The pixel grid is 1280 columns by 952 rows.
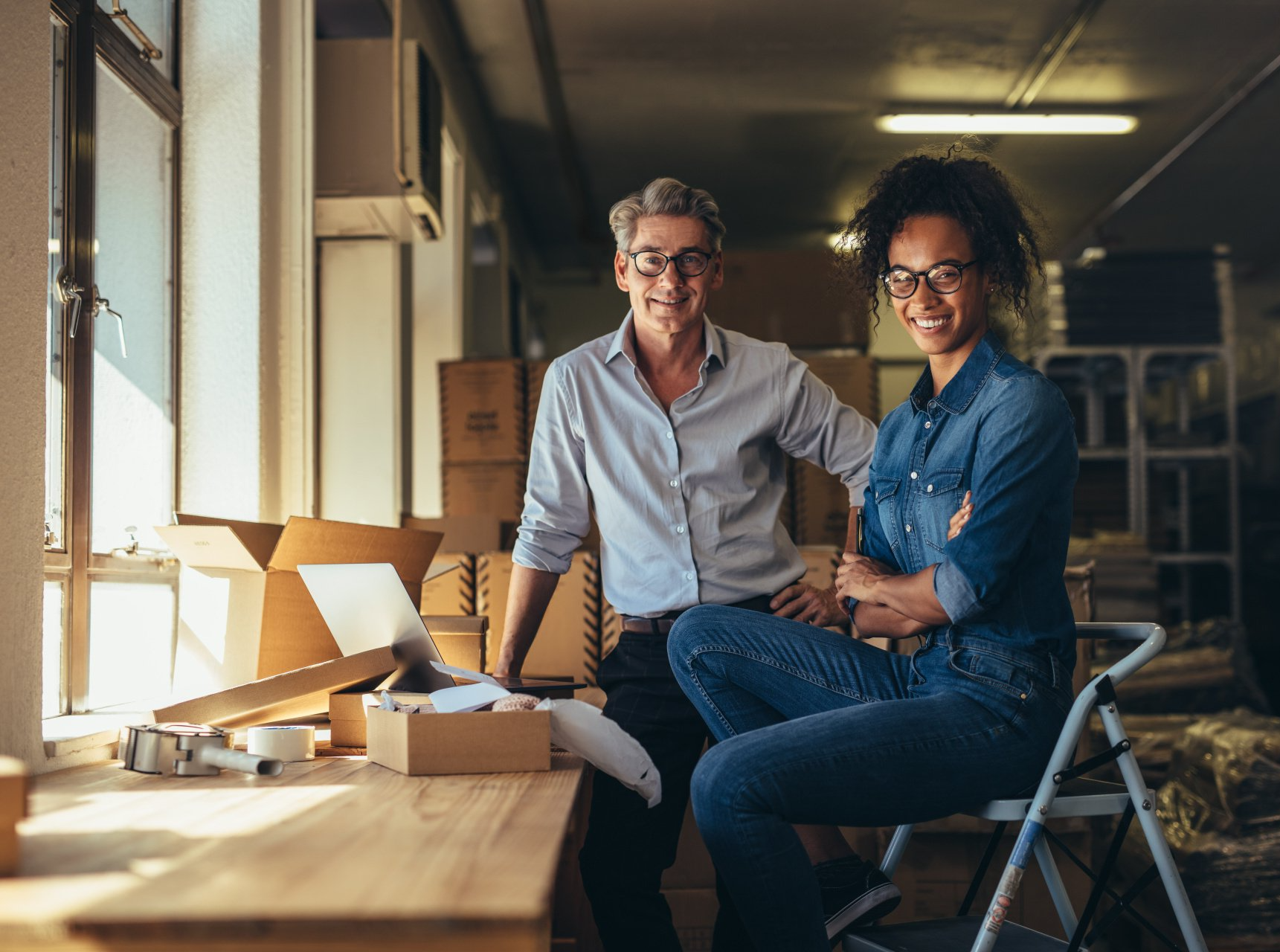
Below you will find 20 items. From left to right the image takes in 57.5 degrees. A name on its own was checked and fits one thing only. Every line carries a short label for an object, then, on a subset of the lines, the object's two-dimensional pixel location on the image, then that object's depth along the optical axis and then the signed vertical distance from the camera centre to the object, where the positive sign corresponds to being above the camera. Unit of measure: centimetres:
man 211 +5
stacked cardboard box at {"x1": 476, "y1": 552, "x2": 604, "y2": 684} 319 -37
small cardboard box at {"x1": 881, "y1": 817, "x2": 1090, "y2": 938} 271 -88
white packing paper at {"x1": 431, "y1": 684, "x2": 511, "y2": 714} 148 -26
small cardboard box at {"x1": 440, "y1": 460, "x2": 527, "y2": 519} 471 +4
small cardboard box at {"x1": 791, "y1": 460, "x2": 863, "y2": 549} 452 -4
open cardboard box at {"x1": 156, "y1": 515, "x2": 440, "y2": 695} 217 -19
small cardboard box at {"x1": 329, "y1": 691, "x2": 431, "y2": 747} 178 -34
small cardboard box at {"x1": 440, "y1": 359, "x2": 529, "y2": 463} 470 +34
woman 152 -20
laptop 177 -18
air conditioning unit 357 +114
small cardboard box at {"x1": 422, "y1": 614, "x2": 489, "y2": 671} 223 -28
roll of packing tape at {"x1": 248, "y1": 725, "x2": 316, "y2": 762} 164 -34
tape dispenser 147 -33
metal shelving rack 641 +28
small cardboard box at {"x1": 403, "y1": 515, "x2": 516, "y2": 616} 341 -17
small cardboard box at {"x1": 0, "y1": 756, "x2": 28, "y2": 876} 98 -26
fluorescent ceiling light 673 +216
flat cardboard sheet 170 -29
